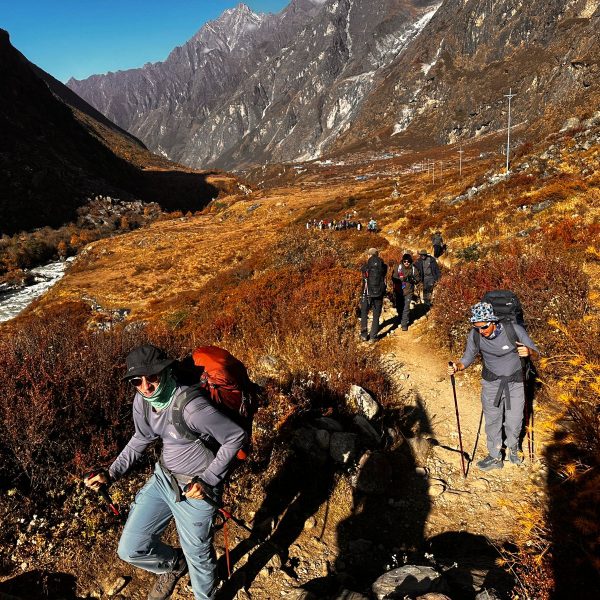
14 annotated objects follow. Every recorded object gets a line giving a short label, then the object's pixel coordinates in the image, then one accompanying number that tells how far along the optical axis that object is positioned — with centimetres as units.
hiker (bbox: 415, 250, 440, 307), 1027
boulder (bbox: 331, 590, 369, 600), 284
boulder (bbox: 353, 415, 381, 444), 505
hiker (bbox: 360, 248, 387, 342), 855
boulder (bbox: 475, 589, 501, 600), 271
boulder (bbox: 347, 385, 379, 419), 547
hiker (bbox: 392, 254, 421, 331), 901
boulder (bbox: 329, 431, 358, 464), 457
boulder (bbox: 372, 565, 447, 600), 275
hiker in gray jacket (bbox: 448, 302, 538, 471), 434
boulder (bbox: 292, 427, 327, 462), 466
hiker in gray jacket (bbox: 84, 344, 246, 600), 271
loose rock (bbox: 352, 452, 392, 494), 438
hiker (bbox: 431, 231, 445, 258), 1538
